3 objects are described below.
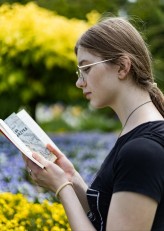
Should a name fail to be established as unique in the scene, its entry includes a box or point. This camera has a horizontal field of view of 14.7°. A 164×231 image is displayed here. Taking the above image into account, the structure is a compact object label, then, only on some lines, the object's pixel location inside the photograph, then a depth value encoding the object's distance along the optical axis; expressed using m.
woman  1.93
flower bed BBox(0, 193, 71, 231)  3.24
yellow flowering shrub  6.11
